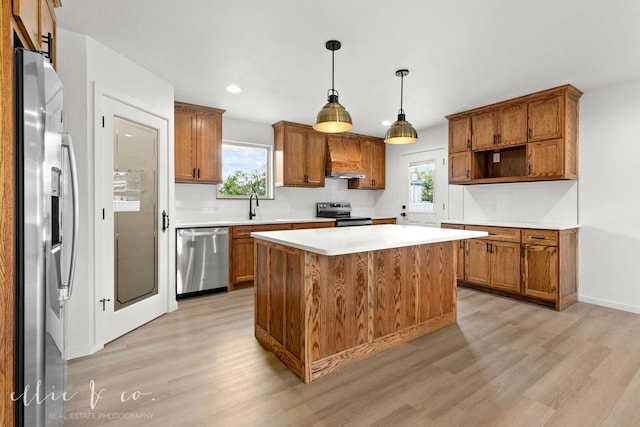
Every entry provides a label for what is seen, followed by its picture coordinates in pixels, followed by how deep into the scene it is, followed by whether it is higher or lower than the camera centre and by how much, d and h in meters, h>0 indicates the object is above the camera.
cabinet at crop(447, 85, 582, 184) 3.65 +0.90
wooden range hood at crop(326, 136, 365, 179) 5.56 +0.93
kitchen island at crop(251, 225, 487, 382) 2.17 -0.64
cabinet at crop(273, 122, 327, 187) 5.14 +0.91
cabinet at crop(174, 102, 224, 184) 4.18 +0.89
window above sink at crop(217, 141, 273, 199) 4.96 +0.64
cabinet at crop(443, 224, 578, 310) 3.55 -0.63
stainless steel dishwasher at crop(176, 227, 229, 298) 3.92 -0.64
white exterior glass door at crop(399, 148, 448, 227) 5.44 +0.43
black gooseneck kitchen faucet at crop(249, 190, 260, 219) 5.10 +0.08
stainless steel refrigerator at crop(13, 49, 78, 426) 1.22 -0.12
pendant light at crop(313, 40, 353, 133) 2.39 +0.69
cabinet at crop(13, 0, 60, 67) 1.29 +0.93
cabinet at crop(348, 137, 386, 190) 6.15 +0.88
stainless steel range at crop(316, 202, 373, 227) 5.56 -0.05
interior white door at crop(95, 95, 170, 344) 2.71 -0.10
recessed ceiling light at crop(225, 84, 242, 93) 3.62 +1.40
